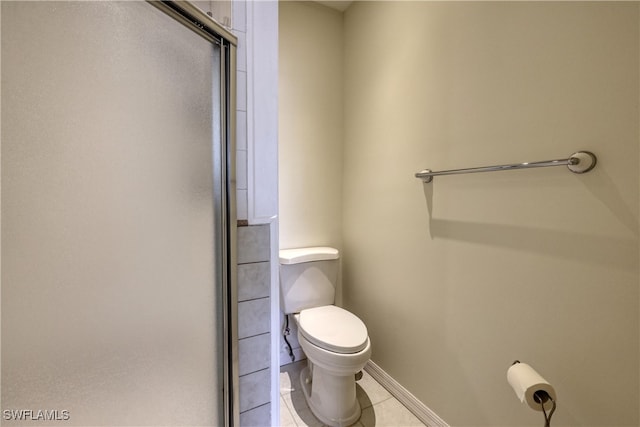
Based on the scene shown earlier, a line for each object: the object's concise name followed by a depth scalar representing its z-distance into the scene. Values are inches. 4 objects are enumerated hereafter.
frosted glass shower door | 19.4
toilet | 48.7
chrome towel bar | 31.3
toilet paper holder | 30.7
